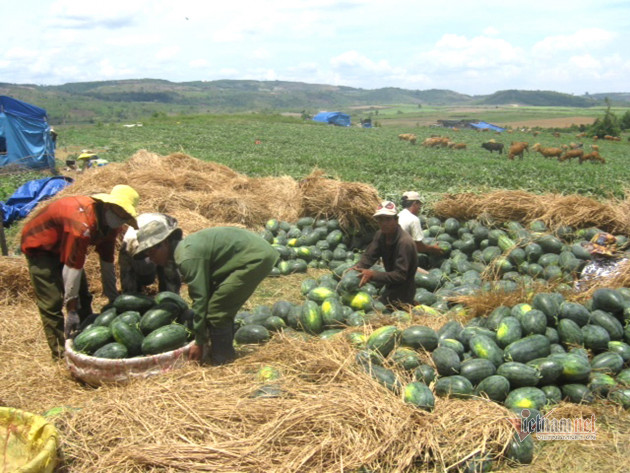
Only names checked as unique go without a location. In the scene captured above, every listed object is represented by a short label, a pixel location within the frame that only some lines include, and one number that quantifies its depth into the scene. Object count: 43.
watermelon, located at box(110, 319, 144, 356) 5.18
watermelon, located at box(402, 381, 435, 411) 4.51
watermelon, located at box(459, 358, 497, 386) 5.05
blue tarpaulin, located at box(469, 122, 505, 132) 71.19
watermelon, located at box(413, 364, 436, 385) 5.02
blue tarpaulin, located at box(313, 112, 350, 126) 81.38
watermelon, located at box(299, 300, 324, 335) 6.53
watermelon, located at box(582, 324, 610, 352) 5.63
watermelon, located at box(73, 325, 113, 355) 5.25
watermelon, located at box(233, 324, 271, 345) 6.22
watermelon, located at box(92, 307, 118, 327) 5.43
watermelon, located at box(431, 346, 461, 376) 5.11
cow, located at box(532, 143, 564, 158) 36.03
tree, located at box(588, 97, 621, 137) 56.94
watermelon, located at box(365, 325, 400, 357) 5.36
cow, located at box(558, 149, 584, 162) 33.38
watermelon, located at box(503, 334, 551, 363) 5.33
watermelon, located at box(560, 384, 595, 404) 5.07
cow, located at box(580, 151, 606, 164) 32.38
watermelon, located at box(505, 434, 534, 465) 4.34
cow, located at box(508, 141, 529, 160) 33.84
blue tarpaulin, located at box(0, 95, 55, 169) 22.45
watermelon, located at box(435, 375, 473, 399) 4.87
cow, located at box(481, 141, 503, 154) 38.16
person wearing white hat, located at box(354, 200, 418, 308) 6.90
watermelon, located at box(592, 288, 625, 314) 5.95
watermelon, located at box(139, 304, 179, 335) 5.33
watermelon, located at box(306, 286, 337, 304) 7.27
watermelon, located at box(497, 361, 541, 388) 5.01
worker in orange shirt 5.32
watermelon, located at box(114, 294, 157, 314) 5.56
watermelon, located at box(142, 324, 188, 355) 5.16
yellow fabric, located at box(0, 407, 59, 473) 3.75
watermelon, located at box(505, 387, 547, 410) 4.81
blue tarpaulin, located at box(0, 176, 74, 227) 13.23
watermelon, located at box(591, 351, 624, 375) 5.33
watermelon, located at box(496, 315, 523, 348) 5.61
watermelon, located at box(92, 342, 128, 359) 5.11
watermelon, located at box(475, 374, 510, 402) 4.91
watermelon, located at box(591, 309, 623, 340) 5.77
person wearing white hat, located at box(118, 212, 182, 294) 6.03
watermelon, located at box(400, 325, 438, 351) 5.40
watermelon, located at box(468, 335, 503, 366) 5.25
